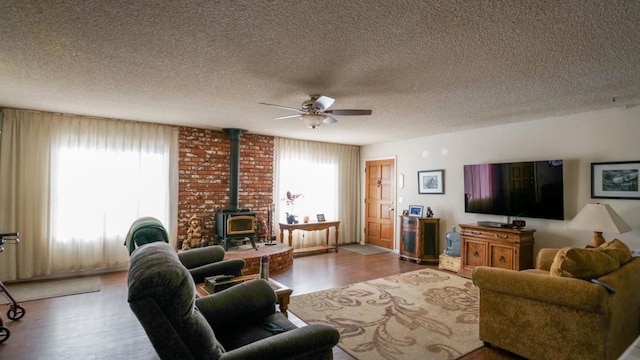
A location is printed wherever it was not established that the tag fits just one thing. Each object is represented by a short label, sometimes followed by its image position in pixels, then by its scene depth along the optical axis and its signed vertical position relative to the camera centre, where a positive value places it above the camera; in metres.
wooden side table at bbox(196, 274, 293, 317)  2.65 -0.93
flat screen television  4.32 -0.06
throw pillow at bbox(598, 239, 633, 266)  2.57 -0.55
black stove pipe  5.78 +0.22
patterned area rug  2.78 -1.44
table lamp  3.39 -0.41
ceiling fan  3.29 +0.80
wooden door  6.98 -0.43
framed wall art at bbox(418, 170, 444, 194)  5.89 +0.06
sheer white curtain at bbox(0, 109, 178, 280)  4.41 -0.03
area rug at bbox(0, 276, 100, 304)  3.88 -1.39
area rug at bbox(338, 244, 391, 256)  6.65 -1.44
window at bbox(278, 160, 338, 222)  6.71 -0.05
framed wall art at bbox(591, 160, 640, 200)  3.75 +0.06
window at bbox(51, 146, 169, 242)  4.66 -0.11
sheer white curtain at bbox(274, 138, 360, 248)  6.68 +0.04
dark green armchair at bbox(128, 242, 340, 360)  1.21 -0.60
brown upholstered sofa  2.25 -0.97
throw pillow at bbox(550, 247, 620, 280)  2.30 -0.59
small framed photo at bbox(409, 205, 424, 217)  6.15 -0.50
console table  6.29 -0.90
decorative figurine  5.39 -0.89
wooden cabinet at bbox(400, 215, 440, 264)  5.75 -1.02
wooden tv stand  4.38 -0.94
